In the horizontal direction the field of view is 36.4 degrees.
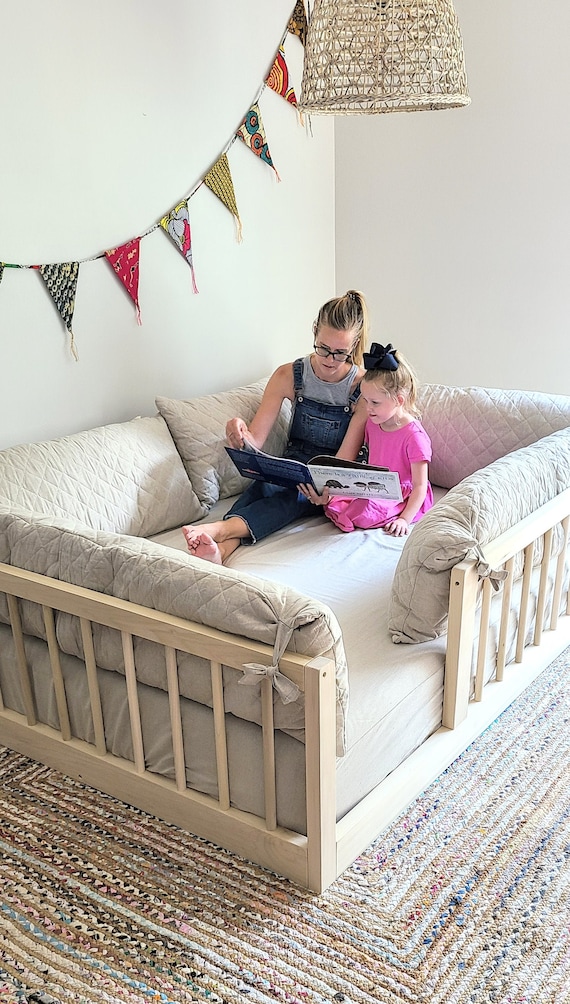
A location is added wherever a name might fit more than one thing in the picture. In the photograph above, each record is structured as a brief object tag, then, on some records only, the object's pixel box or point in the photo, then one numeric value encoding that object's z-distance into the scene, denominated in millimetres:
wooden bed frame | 1454
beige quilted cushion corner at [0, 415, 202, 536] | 2104
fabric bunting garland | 2332
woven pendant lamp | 1976
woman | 2377
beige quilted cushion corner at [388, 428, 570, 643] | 1760
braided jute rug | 1390
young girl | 2332
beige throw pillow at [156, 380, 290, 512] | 2518
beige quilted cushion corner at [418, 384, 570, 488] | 2549
